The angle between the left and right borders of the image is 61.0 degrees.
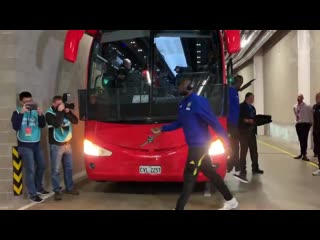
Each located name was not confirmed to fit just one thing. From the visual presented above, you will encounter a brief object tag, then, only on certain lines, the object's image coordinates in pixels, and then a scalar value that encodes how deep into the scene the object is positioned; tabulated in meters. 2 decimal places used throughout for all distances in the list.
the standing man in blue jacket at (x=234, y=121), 5.09
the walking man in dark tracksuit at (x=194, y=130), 3.49
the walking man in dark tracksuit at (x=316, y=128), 5.95
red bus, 4.25
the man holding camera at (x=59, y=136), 4.43
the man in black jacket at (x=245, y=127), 5.53
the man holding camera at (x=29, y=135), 4.11
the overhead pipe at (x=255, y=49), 11.44
